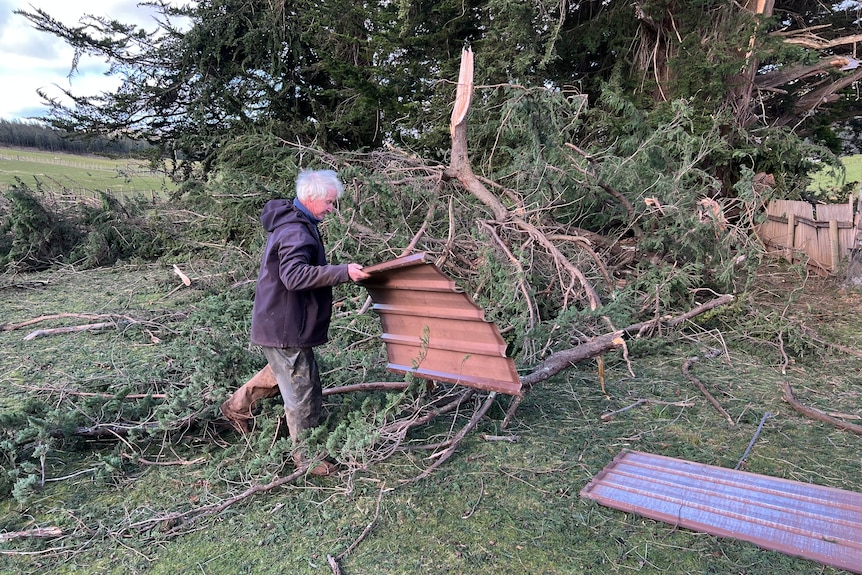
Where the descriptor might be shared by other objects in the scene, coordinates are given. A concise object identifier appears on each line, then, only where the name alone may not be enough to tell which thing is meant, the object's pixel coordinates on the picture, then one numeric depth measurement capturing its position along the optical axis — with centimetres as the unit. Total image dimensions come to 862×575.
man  274
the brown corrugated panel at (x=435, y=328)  281
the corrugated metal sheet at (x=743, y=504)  238
